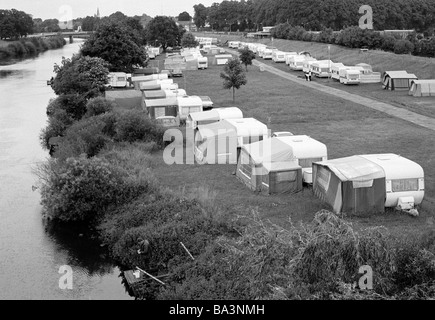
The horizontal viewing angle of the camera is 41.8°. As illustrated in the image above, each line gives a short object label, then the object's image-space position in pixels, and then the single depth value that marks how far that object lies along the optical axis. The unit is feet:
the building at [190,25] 565.00
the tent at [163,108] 110.93
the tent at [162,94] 120.88
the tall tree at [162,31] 290.15
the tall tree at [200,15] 570.87
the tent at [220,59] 228.59
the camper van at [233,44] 316.21
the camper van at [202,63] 211.41
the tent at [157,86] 133.28
